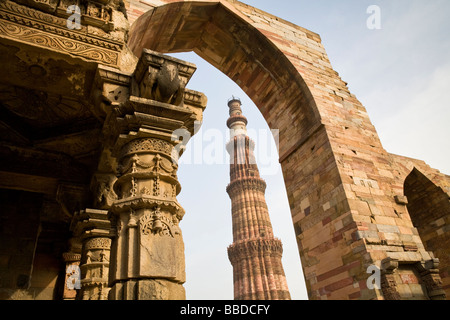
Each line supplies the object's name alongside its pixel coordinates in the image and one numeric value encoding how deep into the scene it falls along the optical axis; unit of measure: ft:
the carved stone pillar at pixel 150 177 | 5.95
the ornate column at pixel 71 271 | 15.94
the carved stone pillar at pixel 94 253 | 11.98
